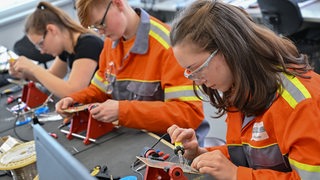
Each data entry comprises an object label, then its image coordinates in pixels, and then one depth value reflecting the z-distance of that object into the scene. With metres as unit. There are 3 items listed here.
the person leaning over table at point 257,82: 0.97
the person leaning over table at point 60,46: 2.03
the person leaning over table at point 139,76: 1.52
